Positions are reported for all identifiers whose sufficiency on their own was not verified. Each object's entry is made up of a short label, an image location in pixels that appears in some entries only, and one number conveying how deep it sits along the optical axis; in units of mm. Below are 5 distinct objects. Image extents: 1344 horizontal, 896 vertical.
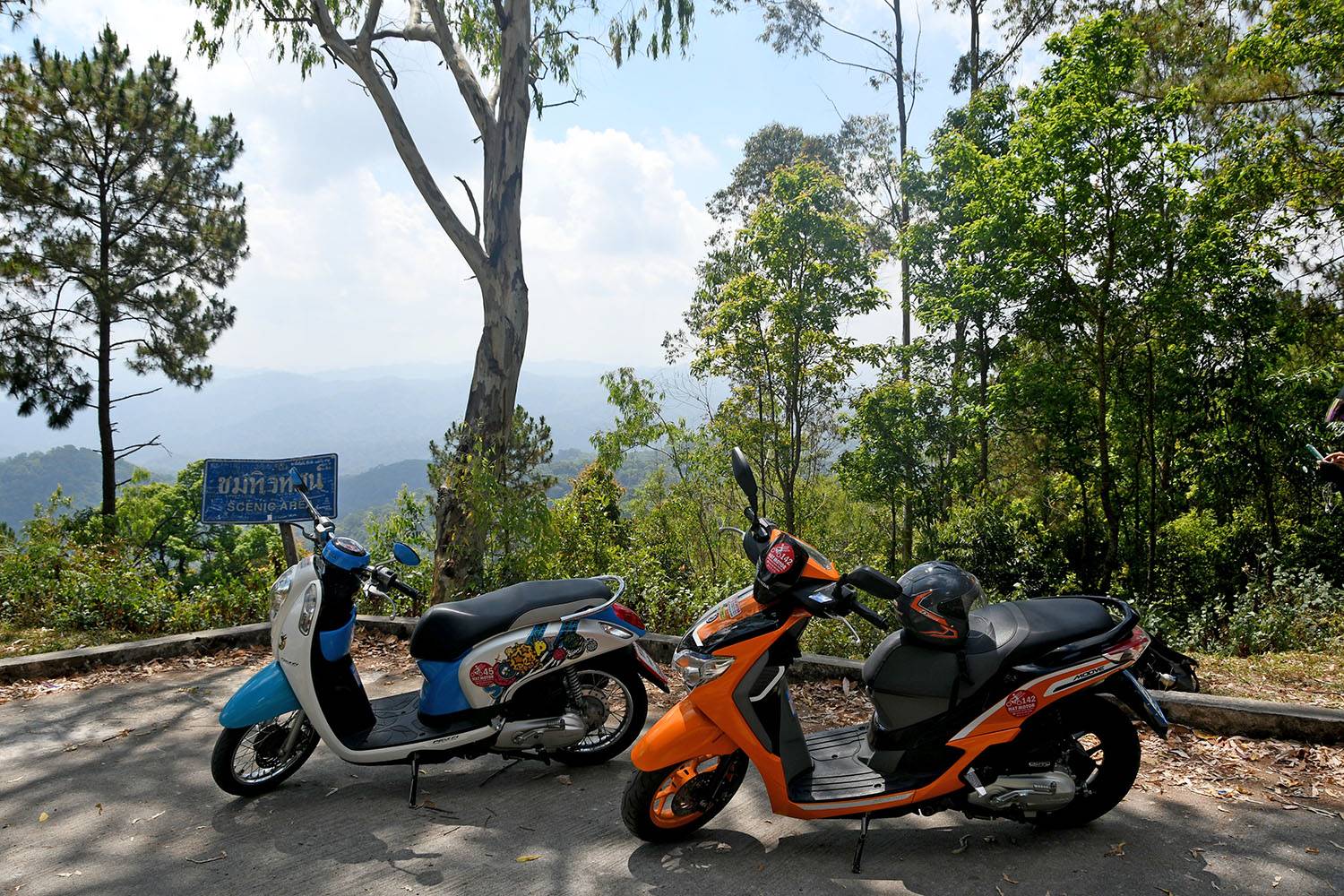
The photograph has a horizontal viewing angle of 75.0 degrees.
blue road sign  5969
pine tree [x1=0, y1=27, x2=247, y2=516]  16969
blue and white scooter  3801
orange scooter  3080
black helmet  3076
